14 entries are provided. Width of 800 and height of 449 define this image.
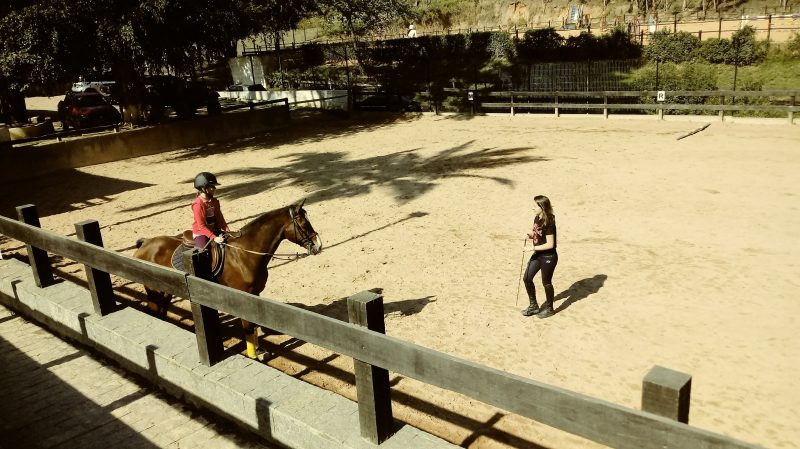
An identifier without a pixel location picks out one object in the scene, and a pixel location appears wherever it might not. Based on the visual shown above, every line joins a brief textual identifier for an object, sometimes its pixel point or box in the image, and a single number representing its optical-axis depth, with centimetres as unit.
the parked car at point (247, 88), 4100
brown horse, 706
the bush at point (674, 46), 4006
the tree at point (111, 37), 2064
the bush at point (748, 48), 3816
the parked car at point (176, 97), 2797
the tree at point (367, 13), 4631
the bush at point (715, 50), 3884
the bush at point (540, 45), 4612
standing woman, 791
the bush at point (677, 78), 3166
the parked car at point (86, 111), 2617
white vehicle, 3465
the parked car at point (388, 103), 3244
